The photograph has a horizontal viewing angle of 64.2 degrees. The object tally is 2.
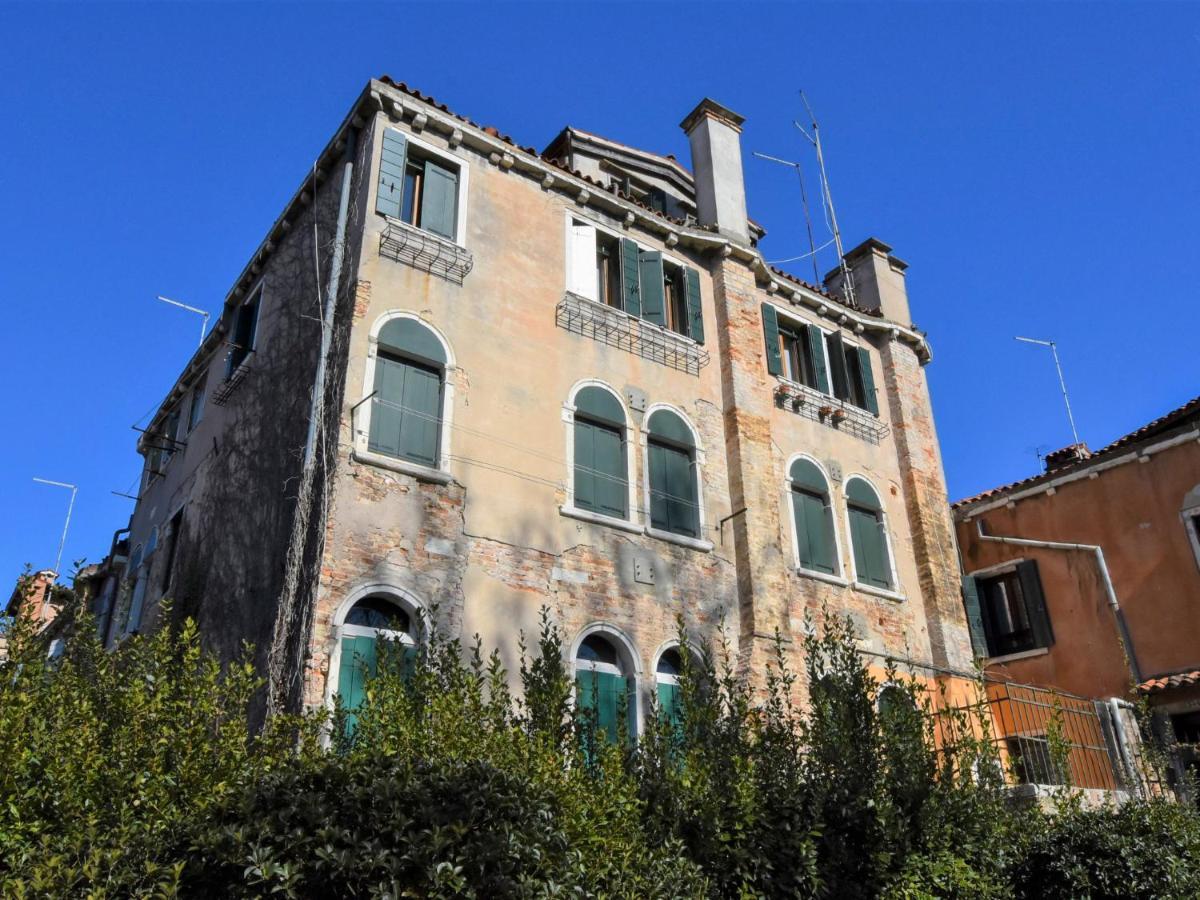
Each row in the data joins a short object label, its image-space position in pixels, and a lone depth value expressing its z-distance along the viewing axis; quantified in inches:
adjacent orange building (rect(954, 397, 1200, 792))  610.2
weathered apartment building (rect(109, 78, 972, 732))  416.5
